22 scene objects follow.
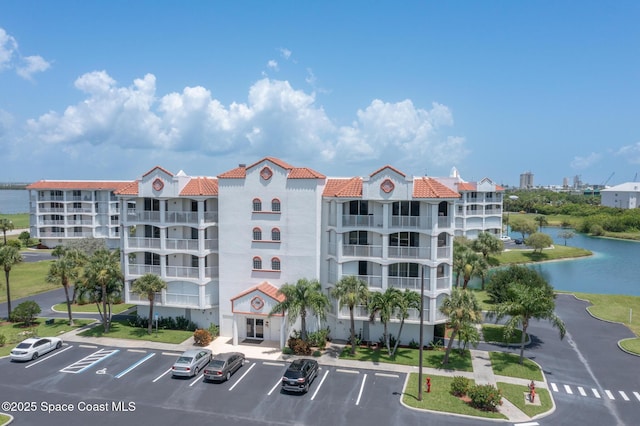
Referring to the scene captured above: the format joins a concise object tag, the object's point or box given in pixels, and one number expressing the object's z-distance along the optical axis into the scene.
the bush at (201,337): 34.53
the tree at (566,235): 100.31
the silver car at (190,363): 28.19
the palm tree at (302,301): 32.06
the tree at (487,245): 58.53
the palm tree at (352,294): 31.00
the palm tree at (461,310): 28.81
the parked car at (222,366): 27.52
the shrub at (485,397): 24.00
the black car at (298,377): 26.05
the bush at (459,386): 25.73
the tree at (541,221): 115.00
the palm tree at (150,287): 35.78
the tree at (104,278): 36.53
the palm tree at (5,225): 83.25
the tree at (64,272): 37.62
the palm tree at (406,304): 30.70
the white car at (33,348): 30.56
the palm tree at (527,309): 29.83
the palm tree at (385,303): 30.66
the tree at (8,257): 39.12
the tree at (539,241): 82.56
